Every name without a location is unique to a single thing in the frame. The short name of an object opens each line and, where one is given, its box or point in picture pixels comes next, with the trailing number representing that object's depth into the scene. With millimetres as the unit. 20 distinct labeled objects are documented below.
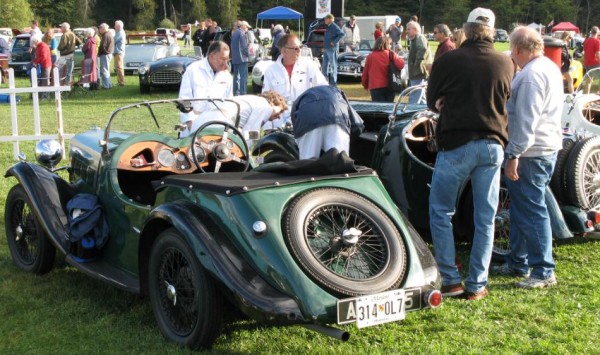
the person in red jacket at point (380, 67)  11516
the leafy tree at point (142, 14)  75250
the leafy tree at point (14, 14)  55969
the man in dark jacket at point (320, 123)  5348
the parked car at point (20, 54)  26438
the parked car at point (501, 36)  61931
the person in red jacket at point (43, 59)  18359
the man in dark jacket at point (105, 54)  19891
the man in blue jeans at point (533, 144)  4934
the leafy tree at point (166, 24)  70750
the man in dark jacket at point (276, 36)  19500
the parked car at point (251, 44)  22266
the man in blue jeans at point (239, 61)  17109
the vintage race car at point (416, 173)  5699
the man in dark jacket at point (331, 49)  17359
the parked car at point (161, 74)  18328
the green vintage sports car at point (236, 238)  3680
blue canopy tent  41688
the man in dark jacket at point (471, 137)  4738
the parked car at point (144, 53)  22219
